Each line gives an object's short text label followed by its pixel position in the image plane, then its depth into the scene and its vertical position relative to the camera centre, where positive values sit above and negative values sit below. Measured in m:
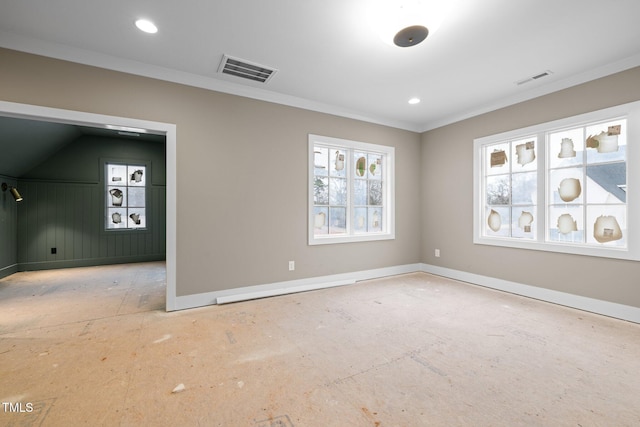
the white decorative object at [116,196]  6.18 +0.40
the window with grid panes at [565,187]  2.98 +0.33
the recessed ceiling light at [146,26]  2.33 +1.65
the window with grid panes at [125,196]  6.16 +0.40
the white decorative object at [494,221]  4.14 -0.13
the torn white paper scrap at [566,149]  3.38 +0.79
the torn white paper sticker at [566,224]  3.37 -0.15
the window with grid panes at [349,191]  4.23 +0.37
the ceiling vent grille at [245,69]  2.96 +1.65
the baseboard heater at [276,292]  3.41 -1.07
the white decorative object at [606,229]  3.05 -0.20
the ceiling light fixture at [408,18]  1.92 +1.41
